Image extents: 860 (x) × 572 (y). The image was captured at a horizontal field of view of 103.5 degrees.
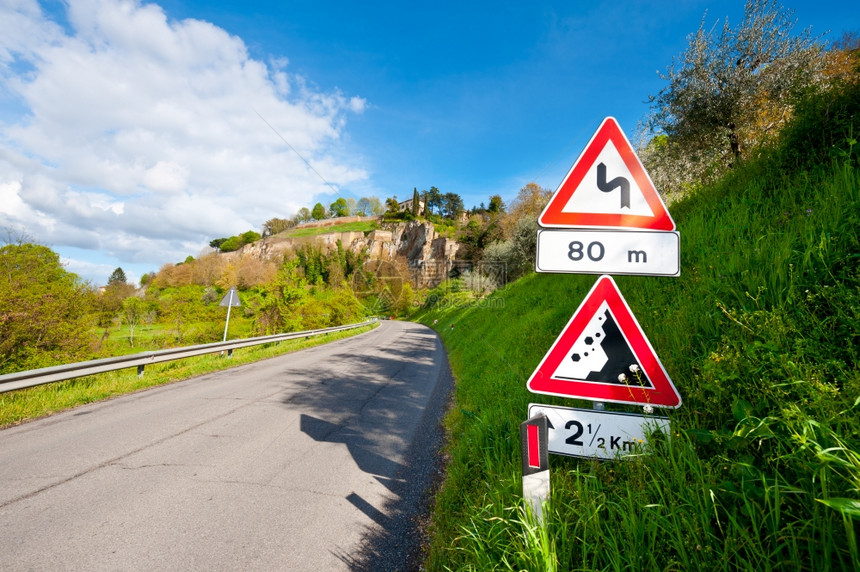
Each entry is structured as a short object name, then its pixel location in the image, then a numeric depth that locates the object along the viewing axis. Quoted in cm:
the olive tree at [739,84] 873
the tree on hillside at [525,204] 3552
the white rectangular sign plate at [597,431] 200
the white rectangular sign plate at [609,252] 202
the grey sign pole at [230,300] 1377
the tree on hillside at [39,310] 830
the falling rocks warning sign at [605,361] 200
